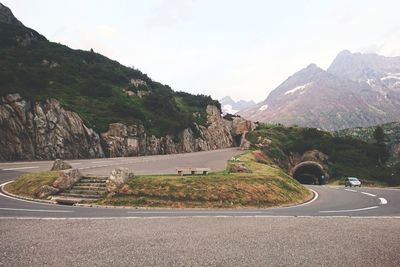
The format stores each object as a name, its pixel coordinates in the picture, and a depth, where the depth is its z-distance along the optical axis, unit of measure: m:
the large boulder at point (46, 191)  20.11
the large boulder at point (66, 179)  20.91
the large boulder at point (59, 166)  25.13
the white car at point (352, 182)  50.47
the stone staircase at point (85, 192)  19.34
